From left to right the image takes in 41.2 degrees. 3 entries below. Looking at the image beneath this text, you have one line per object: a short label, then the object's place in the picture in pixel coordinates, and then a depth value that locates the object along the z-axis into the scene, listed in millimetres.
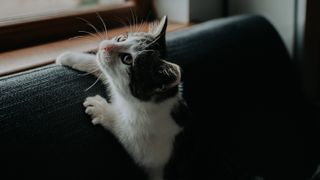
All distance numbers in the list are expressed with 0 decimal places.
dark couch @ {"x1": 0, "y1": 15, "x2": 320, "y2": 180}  928
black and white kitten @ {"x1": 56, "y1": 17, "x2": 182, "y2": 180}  1006
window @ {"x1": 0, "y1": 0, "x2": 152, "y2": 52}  1339
